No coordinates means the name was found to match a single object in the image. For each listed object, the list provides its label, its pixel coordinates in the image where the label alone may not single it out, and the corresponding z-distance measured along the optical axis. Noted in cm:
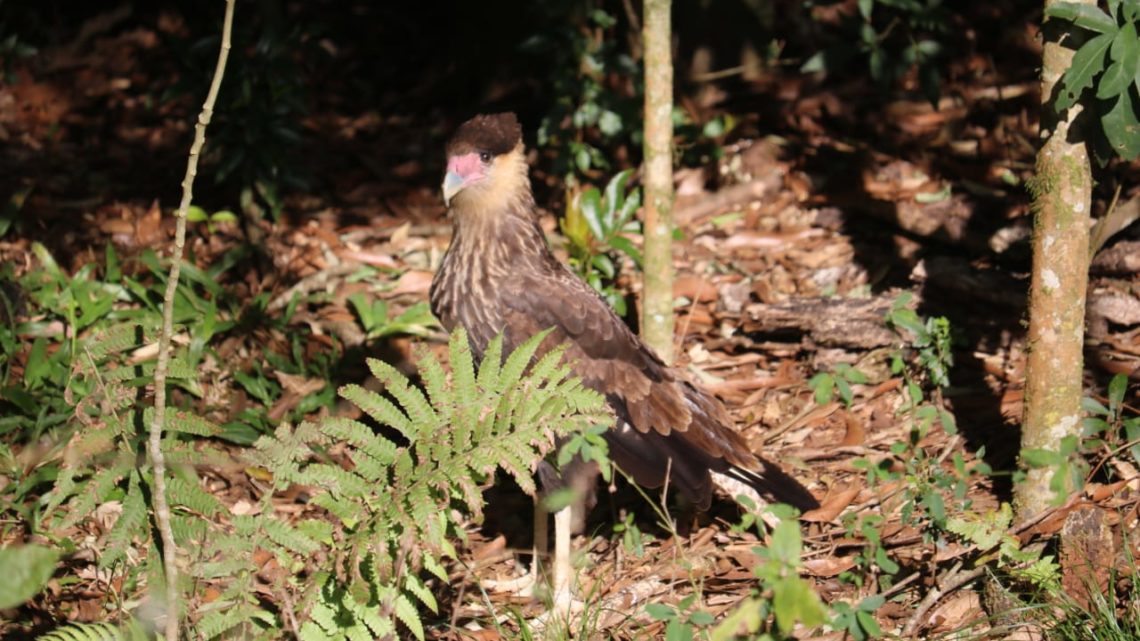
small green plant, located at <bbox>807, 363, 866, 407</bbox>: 930
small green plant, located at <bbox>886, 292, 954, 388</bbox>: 938
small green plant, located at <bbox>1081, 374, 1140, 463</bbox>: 736
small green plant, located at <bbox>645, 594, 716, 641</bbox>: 593
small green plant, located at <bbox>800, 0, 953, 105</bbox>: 1228
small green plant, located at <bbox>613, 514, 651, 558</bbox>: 901
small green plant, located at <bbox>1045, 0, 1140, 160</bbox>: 675
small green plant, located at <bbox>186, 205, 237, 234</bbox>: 1290
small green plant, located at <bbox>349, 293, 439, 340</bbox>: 1145
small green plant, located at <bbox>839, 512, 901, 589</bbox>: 672
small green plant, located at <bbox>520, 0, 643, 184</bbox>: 1296
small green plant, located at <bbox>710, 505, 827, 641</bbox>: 482
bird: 894
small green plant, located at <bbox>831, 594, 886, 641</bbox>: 595
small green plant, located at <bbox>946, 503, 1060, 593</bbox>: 695
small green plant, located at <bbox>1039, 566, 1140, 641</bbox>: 663
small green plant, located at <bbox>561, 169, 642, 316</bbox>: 1169
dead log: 1026
